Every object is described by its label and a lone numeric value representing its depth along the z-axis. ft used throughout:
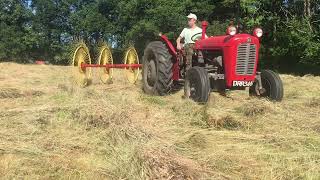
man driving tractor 33.99
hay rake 41.19
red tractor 29.66
